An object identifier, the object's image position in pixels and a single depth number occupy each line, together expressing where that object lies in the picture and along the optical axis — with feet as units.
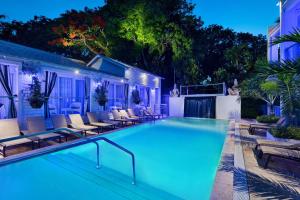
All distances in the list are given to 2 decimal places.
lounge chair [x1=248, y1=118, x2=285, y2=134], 36.13
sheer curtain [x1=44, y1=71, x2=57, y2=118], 37.22
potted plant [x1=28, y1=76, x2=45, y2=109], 33.27
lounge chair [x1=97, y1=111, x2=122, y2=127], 43.36
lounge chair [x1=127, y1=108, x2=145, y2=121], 53.86
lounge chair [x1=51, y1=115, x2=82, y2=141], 31.94
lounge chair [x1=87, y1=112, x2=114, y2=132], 38.00
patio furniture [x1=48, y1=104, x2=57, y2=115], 38.42
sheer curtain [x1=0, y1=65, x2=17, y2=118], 30.60
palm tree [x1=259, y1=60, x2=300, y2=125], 25.97
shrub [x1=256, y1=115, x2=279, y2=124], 44.11
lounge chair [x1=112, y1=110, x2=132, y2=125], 46.67
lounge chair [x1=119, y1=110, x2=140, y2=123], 49.54
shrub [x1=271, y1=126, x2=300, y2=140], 26.66
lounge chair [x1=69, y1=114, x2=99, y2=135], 33.58
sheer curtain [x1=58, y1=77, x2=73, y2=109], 42.45
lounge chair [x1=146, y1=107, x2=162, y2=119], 61.64
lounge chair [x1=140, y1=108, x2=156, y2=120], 58.95
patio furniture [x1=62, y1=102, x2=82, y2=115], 43.54
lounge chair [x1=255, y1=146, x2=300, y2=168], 17.34
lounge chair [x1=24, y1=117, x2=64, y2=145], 27.63
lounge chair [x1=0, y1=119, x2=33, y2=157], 24.21
